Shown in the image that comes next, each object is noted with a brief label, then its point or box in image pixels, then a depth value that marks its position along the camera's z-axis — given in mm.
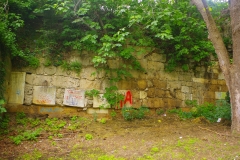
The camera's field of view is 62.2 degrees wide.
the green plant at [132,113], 5129
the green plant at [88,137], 4066
